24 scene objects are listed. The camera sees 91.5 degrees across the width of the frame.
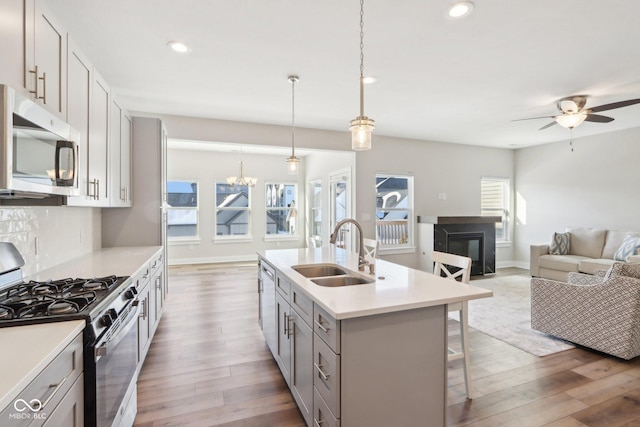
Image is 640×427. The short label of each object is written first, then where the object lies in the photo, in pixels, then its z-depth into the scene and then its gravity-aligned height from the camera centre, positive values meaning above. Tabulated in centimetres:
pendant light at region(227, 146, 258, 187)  709 +76
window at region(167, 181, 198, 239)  734 +11
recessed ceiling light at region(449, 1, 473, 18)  203 +138
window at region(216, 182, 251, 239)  775 +8
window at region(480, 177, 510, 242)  702 +33
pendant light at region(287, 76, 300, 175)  320 +139
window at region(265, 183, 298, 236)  822 +16
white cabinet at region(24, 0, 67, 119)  148 +81
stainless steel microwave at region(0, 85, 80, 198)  119 +29
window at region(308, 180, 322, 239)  770 +14
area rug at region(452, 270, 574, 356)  307 -124
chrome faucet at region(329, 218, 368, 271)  223 -25
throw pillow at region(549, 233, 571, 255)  553 -50
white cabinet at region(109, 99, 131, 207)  279 +56
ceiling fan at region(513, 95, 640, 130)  362 +121
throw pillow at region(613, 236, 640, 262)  451 -48
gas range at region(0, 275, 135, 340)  128 -41
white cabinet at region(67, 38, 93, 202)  192 +73
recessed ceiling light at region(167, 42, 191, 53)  254 +139
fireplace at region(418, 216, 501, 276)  575 -44
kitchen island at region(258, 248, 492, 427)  146 -69
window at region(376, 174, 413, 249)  602 +11
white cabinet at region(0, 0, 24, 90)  129 +74
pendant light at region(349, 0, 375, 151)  205 +56
